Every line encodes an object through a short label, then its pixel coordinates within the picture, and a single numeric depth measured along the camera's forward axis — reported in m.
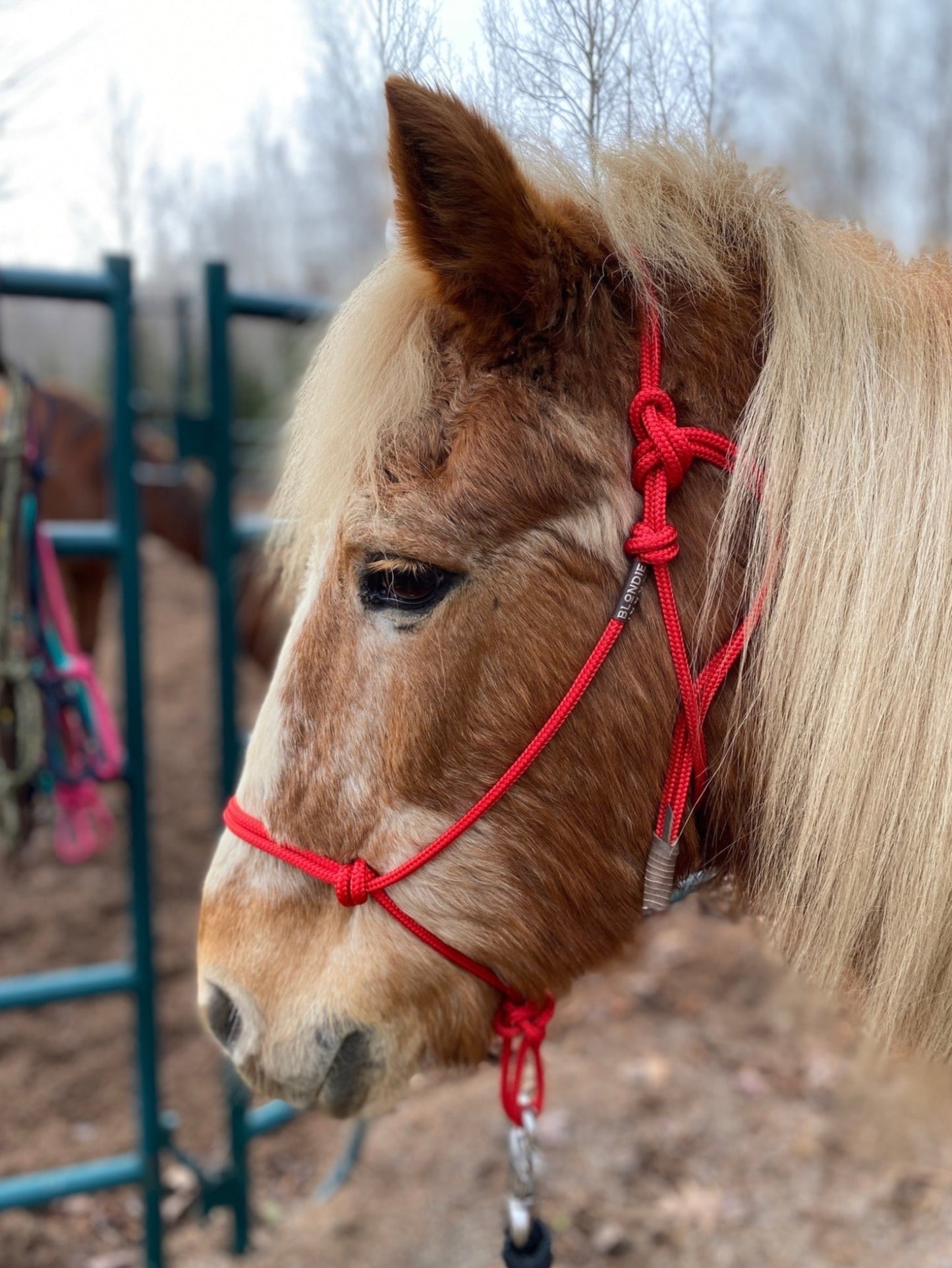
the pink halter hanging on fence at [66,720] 2.12
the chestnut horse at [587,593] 1.02
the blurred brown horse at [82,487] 4.20
